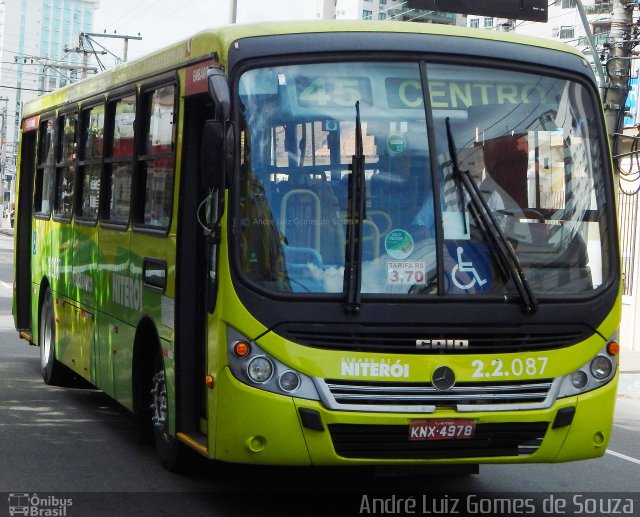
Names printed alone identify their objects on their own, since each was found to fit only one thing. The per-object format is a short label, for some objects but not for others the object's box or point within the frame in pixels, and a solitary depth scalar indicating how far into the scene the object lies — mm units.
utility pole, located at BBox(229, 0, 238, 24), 31000
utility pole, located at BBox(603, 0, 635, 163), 17328
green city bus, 7238
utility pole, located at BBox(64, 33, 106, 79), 55656
